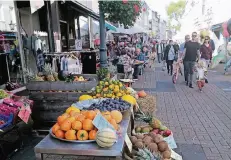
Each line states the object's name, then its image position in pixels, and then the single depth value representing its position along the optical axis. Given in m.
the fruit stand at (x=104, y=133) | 2.38
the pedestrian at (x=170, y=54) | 12.68
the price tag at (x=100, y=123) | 2.60
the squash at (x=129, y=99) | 3.98
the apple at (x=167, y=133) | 4.14
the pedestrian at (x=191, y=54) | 9.52
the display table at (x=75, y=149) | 2.34
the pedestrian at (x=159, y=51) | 19.92
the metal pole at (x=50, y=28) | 9.91
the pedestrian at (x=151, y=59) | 17.72
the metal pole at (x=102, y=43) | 6.09
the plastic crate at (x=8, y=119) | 4.28
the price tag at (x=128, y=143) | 3.02
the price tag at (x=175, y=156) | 3.60
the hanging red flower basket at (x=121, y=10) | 5.49
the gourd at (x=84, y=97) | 3.98
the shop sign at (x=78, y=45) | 11.55
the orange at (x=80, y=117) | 2.70
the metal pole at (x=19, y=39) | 7.73
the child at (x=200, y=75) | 8.92
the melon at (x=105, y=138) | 2.36
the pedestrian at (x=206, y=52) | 10.56
